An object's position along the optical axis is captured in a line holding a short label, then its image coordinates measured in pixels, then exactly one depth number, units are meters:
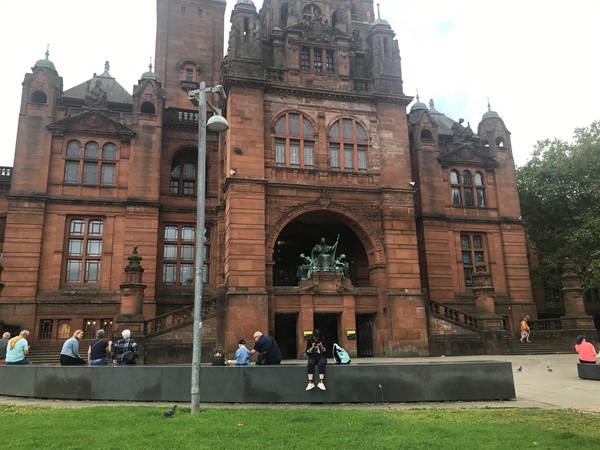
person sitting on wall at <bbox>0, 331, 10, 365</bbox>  16.83
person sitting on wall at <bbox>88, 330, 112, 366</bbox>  14.02
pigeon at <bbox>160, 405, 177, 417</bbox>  10.05
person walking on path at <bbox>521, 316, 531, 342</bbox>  31.12
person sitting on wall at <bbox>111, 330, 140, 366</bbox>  14.67
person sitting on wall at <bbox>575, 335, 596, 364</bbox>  17.42
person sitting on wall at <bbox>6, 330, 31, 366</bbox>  14.64
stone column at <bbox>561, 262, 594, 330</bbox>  30.67
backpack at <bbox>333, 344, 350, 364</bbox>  13.65
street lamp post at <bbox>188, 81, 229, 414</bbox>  11.04
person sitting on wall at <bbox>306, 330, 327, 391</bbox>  12.25
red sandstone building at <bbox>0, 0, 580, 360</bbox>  26.48
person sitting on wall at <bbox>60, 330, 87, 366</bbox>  14.02
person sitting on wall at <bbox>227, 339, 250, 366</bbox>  14.54
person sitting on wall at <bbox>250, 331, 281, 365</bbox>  13.58
